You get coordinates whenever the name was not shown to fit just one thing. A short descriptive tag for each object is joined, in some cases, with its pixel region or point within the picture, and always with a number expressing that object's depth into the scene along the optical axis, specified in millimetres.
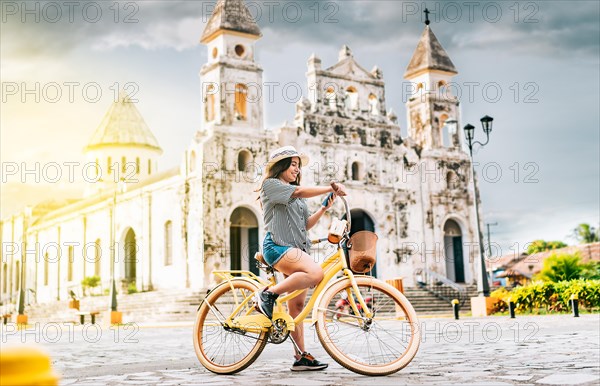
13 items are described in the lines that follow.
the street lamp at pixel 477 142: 20250
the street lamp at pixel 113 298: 22625
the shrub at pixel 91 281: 32500
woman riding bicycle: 4961
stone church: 28016
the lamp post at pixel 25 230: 42666
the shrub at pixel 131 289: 29938
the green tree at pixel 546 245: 64438
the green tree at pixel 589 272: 21109
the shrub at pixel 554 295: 17625
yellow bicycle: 4770
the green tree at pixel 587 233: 55797
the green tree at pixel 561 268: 20797
